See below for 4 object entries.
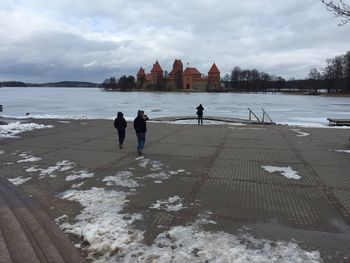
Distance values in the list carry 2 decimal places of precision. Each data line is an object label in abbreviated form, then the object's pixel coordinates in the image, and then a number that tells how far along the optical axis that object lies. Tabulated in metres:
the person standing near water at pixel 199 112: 22.33
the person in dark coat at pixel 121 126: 11.52
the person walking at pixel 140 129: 10.45
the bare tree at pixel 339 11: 9.64
